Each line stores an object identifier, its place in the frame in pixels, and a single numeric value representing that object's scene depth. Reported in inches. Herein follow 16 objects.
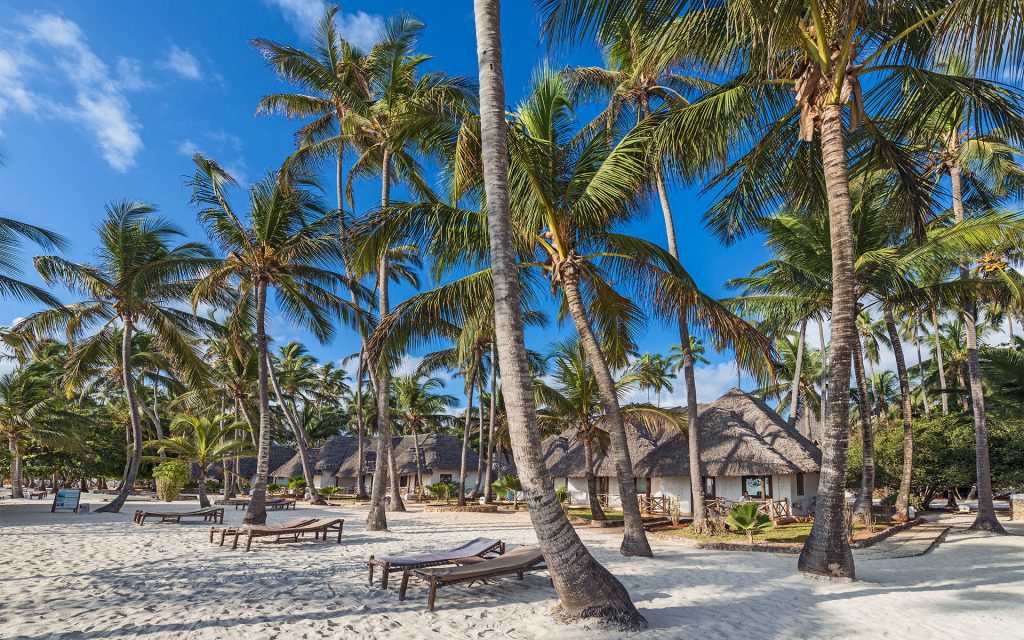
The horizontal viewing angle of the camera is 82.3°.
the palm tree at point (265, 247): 583.8
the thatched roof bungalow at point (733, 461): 759.7
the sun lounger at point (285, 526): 459.3
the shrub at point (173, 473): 882.1
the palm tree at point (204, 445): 792.9
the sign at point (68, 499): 805.4
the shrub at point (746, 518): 496.4
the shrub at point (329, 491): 1258.0
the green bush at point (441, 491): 1135.6
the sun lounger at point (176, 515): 608.2
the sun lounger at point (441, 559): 290.5
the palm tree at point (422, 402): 1225.4
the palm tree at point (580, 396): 728.3
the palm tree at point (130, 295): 673.6
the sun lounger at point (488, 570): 261.0
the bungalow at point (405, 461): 1416.1
